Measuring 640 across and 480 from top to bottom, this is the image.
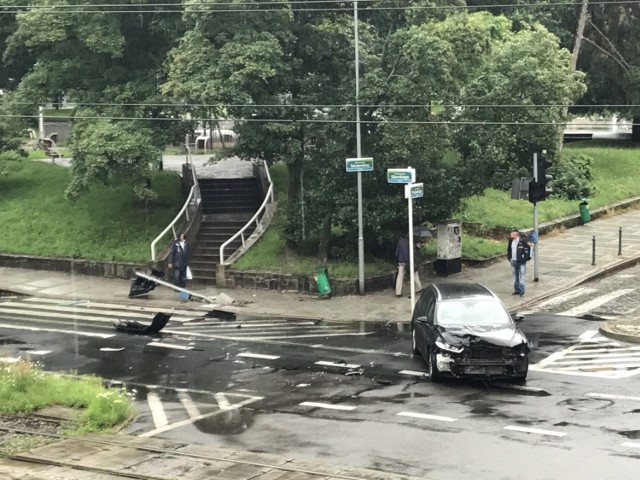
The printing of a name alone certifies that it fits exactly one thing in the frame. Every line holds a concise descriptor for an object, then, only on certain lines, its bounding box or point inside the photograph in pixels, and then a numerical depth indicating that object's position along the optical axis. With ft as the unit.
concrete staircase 95.04
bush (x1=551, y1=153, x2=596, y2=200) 122.72
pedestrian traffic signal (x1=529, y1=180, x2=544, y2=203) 85.15
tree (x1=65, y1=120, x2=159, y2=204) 90.33
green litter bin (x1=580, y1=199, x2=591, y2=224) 113.60
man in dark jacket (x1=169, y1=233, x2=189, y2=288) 87.92
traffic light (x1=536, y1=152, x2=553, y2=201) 84.99
